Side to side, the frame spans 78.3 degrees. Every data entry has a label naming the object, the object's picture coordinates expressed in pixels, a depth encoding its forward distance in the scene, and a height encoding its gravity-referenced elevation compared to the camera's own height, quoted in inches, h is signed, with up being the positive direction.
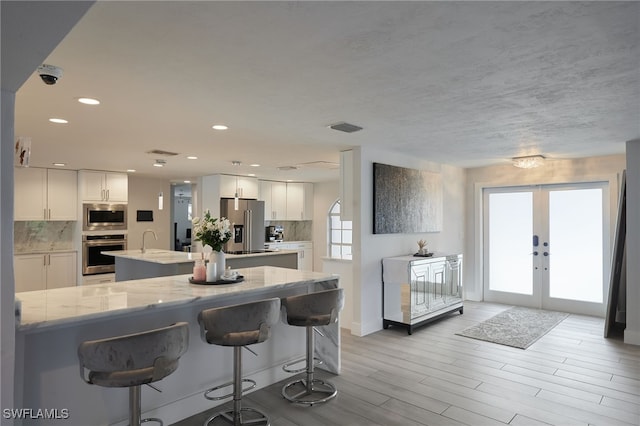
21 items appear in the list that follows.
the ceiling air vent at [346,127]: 152.7 +34.9
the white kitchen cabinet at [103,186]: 280.7 +21.5
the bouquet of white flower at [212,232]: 125.6 -5.4
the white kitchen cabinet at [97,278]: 284.2 -46.6
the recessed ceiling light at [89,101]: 119.0 +35.1
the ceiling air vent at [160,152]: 205.9 +33.8
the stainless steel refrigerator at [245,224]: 298.0 -7.0
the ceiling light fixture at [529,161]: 220.1 +30.4
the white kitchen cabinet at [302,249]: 355.9 -32.4
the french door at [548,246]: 234.4 -20.1
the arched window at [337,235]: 362.0 -18.7
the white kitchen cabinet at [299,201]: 363.6 +13.5
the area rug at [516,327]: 189.0 -59.7
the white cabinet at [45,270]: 260.4 -37.7
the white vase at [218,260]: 125.5 -14.5
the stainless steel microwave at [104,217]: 283.3 -1.3
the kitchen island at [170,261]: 196.1 -26.0
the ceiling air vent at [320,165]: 250.2 +33.3
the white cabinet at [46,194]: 260.1 +14.5
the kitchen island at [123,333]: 86.8 -30.0
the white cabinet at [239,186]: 304.3 +23.0
